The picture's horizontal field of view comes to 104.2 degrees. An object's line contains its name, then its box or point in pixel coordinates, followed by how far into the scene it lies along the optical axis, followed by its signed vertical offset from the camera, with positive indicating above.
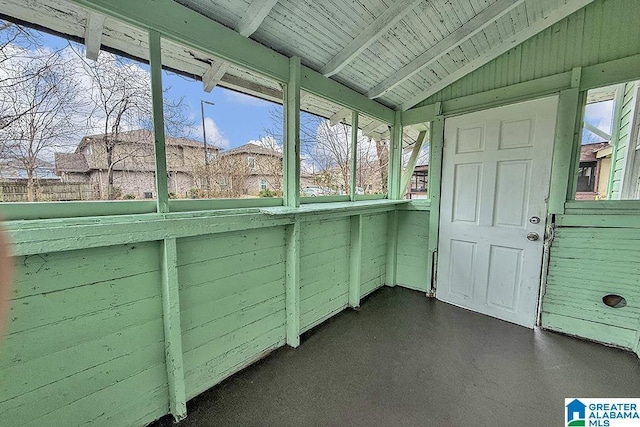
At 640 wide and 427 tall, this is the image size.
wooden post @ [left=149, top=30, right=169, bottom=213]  1.21 +0.34
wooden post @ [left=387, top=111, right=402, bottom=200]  2.98 +0.41
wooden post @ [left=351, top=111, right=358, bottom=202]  2.49 +0.44
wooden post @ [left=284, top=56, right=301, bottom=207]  1.78 +0.39
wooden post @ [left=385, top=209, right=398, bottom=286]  3.08 -0.70
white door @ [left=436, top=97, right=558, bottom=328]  2.17 -0.13
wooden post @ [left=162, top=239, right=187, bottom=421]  1.26 -0.74
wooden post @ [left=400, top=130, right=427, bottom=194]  2.98 +0.36
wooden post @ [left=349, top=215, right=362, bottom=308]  2.52 -0.72
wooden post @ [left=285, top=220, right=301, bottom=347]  1.88 -0.73
